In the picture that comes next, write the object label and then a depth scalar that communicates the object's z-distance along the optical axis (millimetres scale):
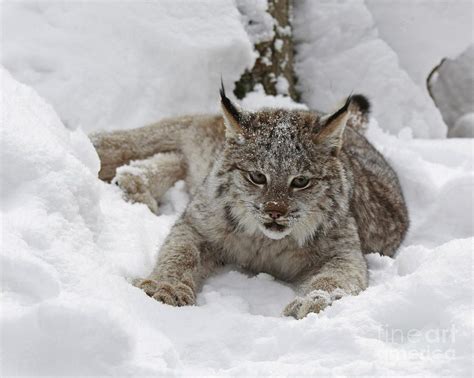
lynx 7617
